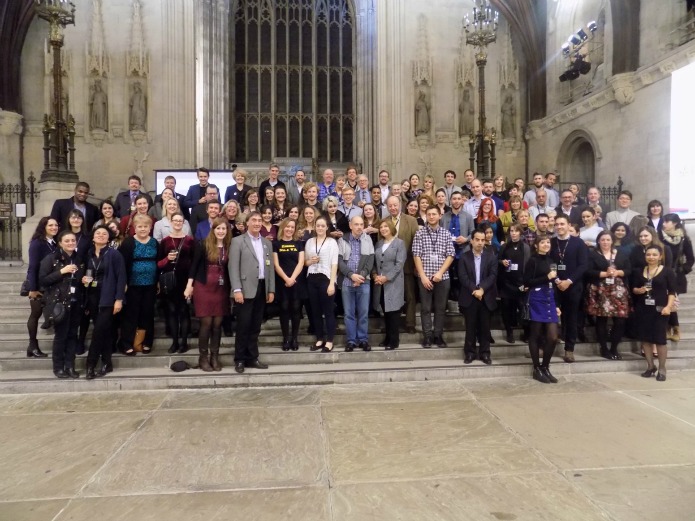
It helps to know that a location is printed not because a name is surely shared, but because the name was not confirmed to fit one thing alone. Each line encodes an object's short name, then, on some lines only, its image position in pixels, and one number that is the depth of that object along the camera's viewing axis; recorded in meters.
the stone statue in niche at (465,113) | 16.28
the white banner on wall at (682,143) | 10.48
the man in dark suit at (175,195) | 6.77
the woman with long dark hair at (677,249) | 6.39
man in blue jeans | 5.91
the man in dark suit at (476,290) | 5.72
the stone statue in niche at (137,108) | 15.09
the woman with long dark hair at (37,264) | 5.52
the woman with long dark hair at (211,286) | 5.33
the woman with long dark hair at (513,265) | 5.95
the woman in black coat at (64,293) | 5.02
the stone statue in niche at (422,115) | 16.14
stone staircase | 5.22
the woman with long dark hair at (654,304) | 5.56
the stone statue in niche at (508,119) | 16.98
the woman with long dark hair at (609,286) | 5.91
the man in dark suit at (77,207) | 6.64
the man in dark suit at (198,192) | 7.16
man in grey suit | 5.31
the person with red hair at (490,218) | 6.80
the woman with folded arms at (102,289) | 5.17
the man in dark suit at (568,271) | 5.75
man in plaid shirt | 5.99
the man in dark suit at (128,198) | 7.08
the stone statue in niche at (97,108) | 15.02
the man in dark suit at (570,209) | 7.07
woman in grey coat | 5.95
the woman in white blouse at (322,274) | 5.77
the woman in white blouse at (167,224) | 6.04
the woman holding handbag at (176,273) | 5.55
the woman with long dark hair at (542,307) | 5.35
